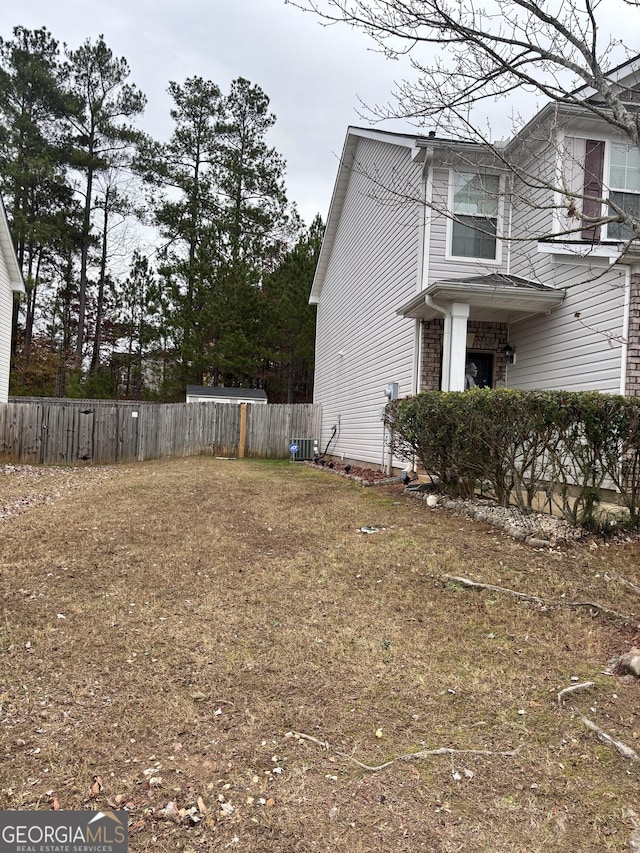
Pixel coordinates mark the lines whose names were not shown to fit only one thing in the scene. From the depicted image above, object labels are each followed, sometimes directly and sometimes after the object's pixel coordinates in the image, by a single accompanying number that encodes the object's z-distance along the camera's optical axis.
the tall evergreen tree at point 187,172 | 23.41
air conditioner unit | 15.94
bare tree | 4.00
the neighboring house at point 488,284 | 7.80
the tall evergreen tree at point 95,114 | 22.70
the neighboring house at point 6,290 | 15.47
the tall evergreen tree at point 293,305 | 21.03
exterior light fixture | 9.67
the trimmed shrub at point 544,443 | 5.00
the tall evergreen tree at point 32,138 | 21.41
